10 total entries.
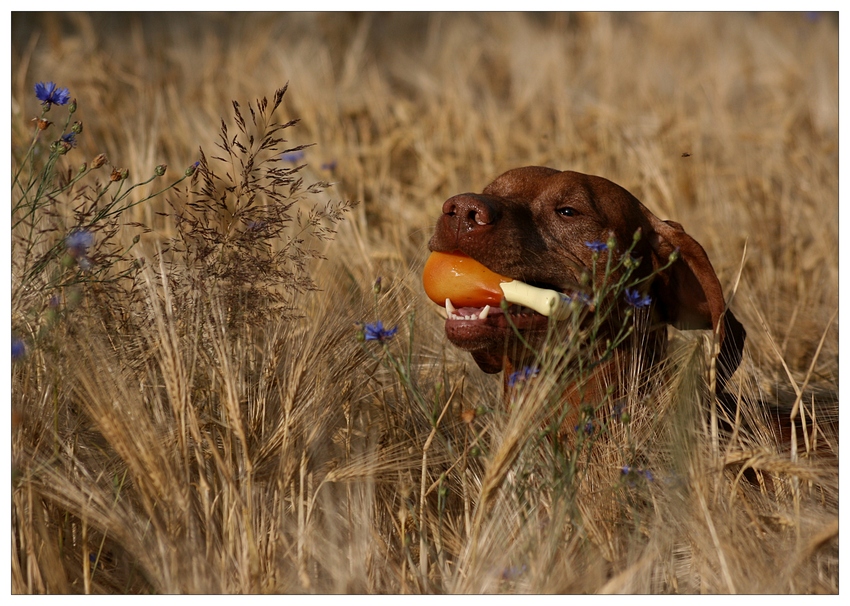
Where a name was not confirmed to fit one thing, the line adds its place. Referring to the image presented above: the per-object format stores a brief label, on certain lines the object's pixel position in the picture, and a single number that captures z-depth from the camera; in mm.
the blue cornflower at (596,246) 5107
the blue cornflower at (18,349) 4613
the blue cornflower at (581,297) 4629
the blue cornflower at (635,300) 5023
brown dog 5512
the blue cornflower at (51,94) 5090
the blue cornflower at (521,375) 4771
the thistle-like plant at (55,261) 4973
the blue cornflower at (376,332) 4758
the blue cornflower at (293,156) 8870
